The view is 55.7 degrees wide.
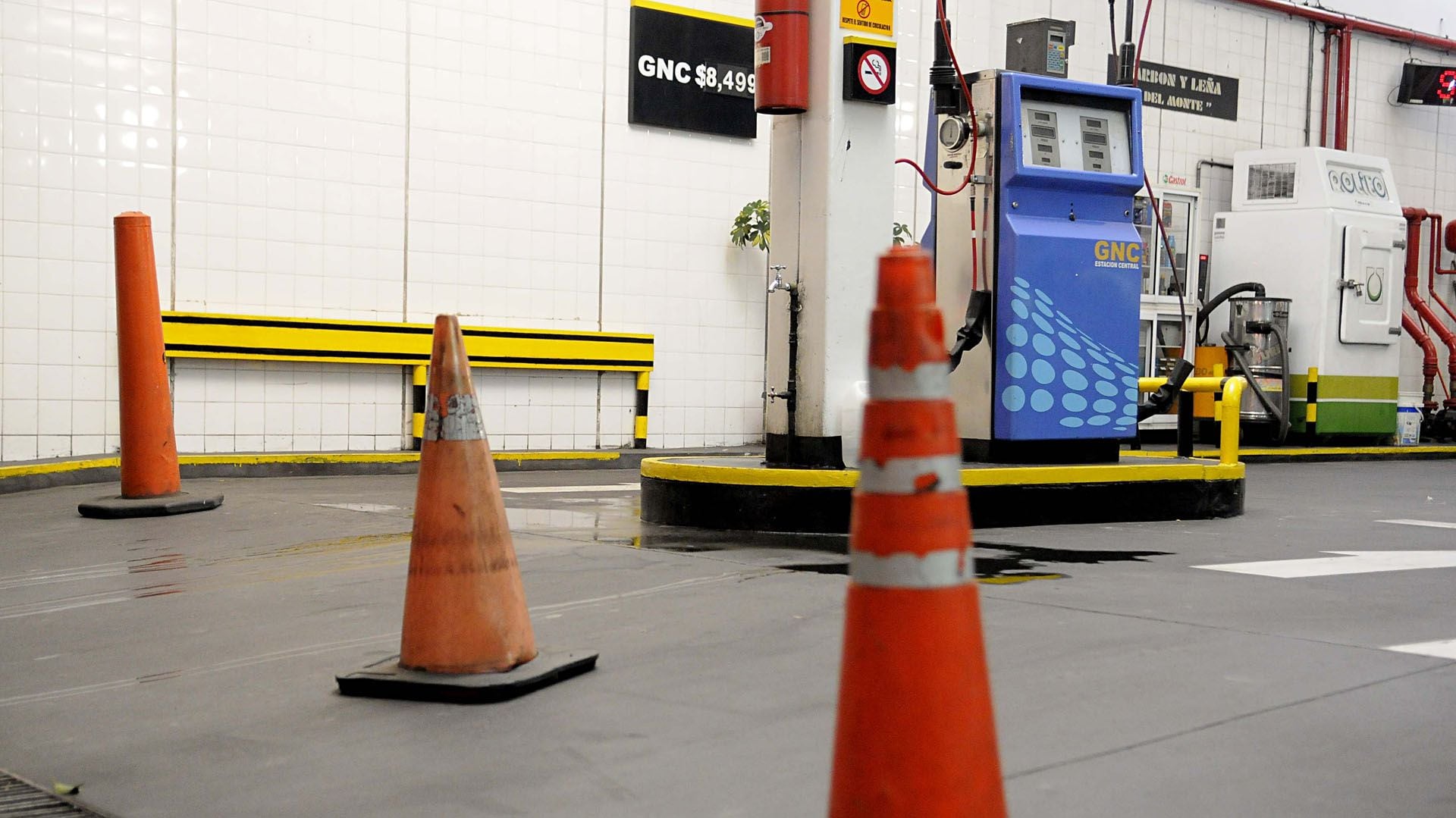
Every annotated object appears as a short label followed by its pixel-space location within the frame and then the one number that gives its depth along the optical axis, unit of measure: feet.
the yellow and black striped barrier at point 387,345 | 30.99
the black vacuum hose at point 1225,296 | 43.57
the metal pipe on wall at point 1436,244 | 57.26
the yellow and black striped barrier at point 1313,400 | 45.68
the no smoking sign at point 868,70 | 20.39
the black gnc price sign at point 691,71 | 37.86
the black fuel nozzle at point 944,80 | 20.99
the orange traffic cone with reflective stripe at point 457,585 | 10.14
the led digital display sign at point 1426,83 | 56.49
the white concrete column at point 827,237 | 20.39
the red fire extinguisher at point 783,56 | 20.13
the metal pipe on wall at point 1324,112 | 54.95
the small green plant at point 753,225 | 38.75
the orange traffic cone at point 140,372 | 22.03
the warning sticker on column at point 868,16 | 20.35
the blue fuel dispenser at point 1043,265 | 21.85
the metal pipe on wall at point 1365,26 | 53.01
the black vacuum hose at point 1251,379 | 42.65
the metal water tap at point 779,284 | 20.77
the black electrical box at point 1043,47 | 23.03
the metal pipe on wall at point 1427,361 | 53.62
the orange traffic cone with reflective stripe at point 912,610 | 5.68
